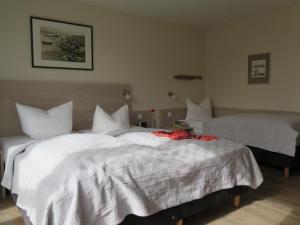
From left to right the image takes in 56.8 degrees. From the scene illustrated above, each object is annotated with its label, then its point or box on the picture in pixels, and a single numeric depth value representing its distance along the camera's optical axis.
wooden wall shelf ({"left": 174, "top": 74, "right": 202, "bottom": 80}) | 4.85
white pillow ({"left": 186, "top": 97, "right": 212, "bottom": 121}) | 4.87
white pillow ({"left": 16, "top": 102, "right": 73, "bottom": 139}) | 3.09
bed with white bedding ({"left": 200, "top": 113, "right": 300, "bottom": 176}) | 3.39
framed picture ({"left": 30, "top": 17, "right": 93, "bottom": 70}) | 3.38
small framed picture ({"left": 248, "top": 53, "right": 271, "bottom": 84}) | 4.38
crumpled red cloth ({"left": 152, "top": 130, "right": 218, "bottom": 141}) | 2.78
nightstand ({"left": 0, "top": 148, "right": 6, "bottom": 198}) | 2.81
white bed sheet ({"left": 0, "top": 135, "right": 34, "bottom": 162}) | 2.69
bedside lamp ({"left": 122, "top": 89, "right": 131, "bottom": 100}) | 4.14
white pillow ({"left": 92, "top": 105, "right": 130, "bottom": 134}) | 3.52
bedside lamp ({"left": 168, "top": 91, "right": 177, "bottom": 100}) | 4.81
